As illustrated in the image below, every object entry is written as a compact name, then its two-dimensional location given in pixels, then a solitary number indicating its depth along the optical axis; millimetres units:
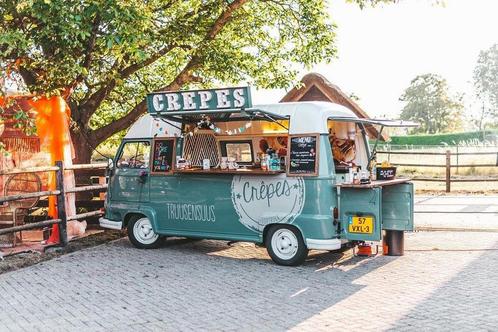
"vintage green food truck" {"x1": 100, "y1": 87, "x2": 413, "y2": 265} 9531
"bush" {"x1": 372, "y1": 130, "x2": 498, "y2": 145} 56906
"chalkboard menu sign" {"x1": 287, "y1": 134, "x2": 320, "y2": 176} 9555
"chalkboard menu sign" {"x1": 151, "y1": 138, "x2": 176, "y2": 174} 11195
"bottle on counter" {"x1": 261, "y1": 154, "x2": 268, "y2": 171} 10109
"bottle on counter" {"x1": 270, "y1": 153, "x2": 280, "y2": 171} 10039
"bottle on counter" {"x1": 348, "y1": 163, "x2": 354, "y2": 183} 9836
